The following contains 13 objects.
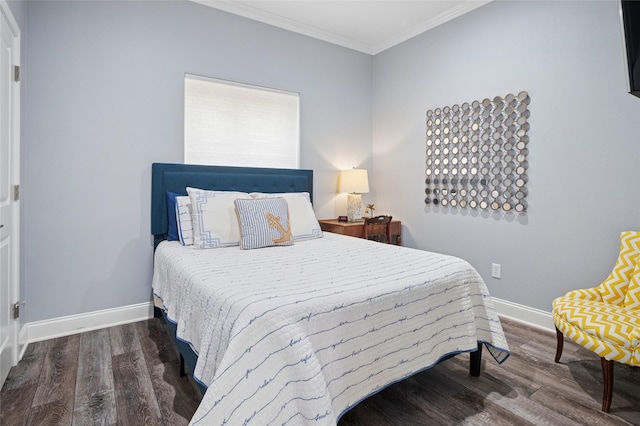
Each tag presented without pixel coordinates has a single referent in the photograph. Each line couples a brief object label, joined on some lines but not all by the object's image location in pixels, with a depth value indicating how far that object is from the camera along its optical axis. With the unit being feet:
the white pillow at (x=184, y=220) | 8.77
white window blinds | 10.37
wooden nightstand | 11.76
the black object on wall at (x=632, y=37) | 3.76
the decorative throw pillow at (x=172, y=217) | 9.30
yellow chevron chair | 5.65
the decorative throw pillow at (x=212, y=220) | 8.48
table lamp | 12.74
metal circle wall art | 9.66
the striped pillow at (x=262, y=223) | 8.41
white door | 6.35
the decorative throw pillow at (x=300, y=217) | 9.66
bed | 4.07
